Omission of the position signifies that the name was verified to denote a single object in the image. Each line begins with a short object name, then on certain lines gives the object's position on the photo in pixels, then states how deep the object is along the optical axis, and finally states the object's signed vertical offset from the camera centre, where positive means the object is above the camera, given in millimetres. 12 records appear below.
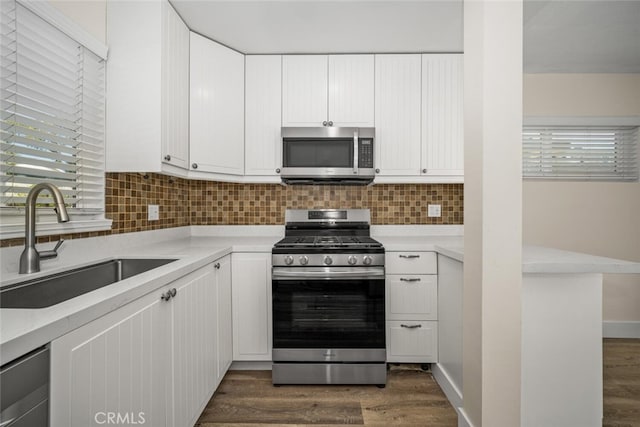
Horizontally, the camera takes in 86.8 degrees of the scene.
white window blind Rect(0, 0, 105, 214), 1311 +437
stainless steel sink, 1142 -290
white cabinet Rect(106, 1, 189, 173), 1870 +686
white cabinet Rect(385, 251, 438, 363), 2295 -633
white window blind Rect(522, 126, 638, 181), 3107 +516
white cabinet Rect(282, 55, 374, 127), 2555 +948
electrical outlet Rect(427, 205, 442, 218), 2867 +6
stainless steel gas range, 2160 -664
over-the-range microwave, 2469 +433
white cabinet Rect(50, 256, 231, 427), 814 -482
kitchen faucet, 1180 -45
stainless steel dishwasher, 636 -363
